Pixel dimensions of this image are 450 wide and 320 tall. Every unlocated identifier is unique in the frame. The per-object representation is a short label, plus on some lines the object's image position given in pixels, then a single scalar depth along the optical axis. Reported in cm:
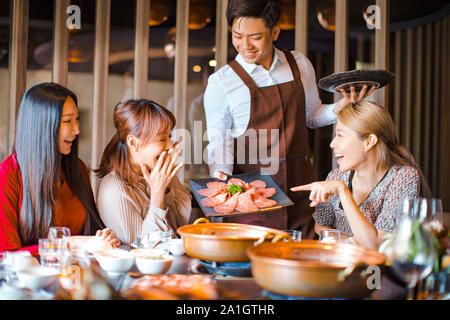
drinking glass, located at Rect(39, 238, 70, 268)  135
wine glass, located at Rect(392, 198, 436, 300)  100
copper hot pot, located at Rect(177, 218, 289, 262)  125
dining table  110
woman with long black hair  178
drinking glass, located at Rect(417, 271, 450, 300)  109
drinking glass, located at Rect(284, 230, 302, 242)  167
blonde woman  198
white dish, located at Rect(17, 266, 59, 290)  112
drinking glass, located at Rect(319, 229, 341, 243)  166
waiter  268
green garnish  223
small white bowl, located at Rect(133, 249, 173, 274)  128
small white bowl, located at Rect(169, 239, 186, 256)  161
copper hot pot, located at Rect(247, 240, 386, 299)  97
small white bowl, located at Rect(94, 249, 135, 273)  127
